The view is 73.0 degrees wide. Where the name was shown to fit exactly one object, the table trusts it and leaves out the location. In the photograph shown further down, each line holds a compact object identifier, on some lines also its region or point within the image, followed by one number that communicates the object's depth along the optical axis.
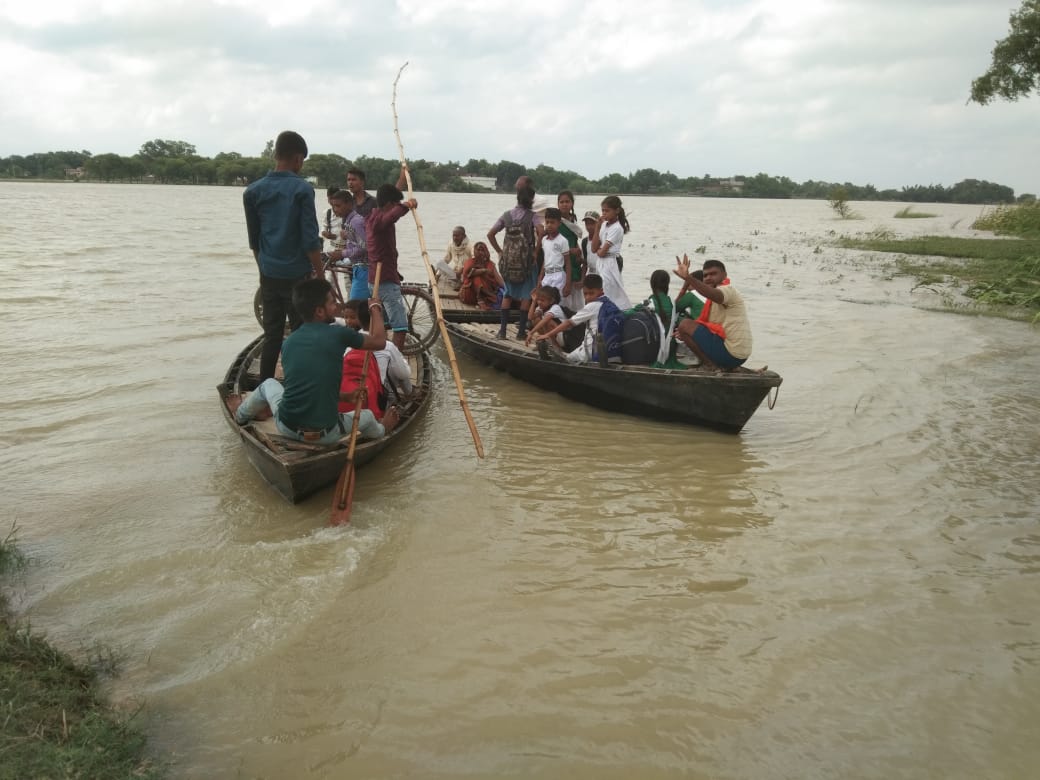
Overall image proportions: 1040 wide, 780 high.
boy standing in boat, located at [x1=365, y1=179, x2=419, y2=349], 6.77
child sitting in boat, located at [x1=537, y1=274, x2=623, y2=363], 6.75
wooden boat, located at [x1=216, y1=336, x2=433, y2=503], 4.63
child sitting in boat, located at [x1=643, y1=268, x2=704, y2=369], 6.73
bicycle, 7.04
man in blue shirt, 5.42
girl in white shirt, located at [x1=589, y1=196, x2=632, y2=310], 7.39
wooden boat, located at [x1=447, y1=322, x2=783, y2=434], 6.22
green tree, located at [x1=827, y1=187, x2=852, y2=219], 46.66
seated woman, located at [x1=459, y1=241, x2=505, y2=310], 10.41
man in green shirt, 4.45
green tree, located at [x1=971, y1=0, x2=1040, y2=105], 21.45
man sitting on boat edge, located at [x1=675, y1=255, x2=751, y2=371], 6.23
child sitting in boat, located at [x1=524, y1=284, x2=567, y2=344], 7.38
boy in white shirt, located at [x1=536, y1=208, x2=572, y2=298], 7.65
